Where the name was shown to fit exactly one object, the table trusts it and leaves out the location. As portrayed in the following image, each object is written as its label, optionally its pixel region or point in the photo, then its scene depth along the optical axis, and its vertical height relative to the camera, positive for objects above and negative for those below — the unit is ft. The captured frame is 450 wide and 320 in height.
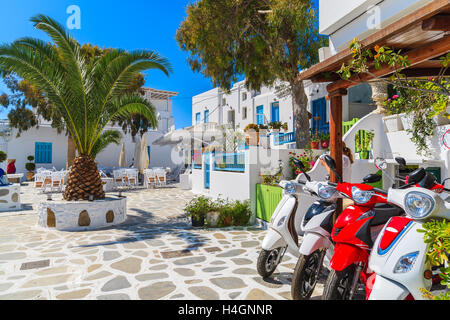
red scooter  8.11 -2.09
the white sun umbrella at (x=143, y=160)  52.56 +1.33
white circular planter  22.39 -3.70
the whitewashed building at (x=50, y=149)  67.15 +4.84
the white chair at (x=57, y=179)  42.16 -1.64
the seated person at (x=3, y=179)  31.22 -1.17
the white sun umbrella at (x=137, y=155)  54.16 +2.35
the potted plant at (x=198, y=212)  22.95 -3.62
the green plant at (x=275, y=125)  42.14 +6.04
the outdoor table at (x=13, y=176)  40.29 -1.06
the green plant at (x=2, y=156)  58.60 +2.55
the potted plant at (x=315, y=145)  25.45 +1.86
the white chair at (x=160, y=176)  50.16 -1.56
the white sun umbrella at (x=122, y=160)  58.00 +1.51
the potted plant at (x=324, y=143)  25.14 +2.00
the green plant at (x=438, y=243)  5.91 -1.65
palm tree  22.74 +6.98
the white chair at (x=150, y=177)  49.85 -1.70
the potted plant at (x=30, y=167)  65.05 +0.28
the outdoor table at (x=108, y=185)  46.45 -2.85
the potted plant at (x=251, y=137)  34.06 +3.54
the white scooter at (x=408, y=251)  6.49 -2.02
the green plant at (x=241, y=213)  23.40 -3.86
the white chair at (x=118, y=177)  49.79 -1.66
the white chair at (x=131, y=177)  49.44 -1.64
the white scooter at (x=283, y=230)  11.61 -2.64
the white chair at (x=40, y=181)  42.76 -1.92
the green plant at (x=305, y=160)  22.36 +0.47
